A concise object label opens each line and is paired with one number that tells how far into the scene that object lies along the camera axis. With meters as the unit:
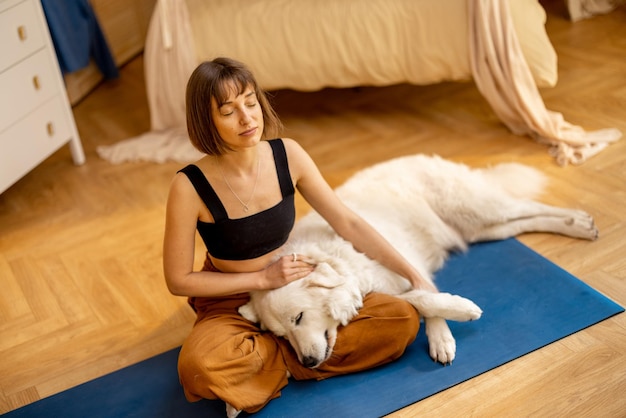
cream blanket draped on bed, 3.11
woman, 1.87
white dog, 1.94
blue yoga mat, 1.98
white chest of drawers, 3.04
